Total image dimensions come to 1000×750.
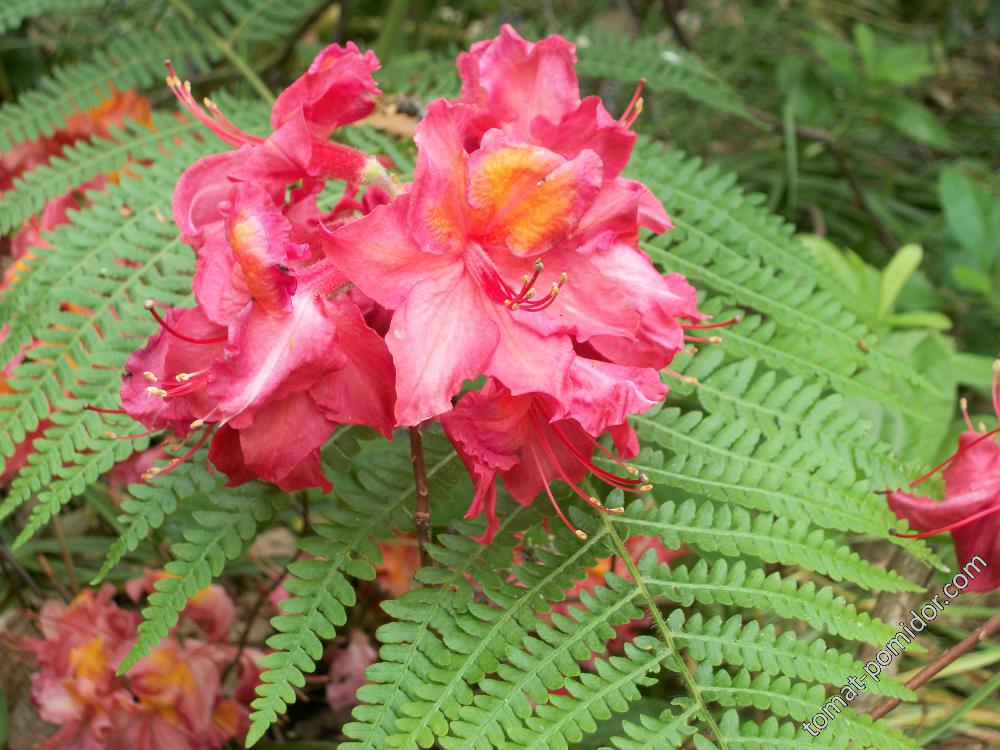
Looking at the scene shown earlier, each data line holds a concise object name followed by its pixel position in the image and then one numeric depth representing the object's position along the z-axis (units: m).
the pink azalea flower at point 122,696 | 0.44
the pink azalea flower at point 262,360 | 0.33
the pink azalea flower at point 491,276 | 0.33
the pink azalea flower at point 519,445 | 0.34
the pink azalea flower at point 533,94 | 0.37
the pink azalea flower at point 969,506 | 0.39
